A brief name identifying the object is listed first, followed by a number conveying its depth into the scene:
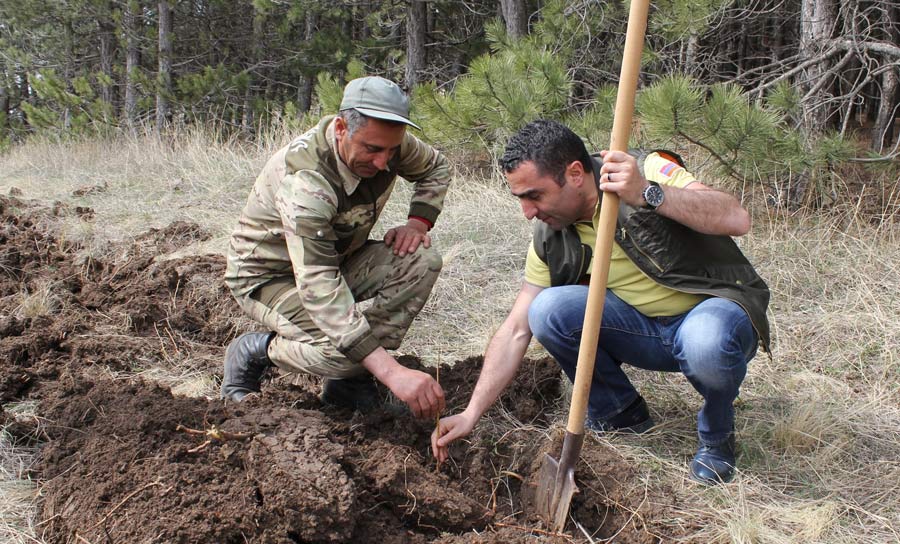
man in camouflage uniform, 2.84
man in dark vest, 2.60
